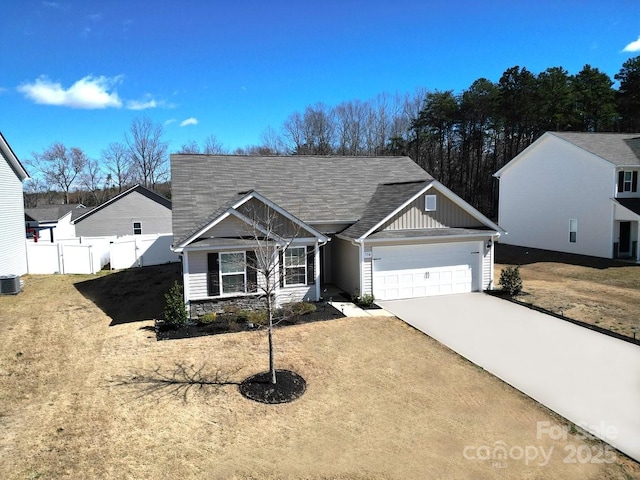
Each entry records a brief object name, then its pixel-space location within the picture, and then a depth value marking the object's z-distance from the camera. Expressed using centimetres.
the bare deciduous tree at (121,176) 6456
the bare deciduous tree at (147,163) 6047
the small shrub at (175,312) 1283
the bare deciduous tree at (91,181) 6844
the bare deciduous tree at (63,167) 6506
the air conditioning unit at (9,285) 1777
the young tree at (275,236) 1401
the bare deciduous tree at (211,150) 6045
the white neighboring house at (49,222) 3573
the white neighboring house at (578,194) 2369
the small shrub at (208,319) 1295
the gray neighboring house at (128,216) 3319
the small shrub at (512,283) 1627
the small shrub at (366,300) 1489
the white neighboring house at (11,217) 2024
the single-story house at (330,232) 1395
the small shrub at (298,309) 1365
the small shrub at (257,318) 1282
